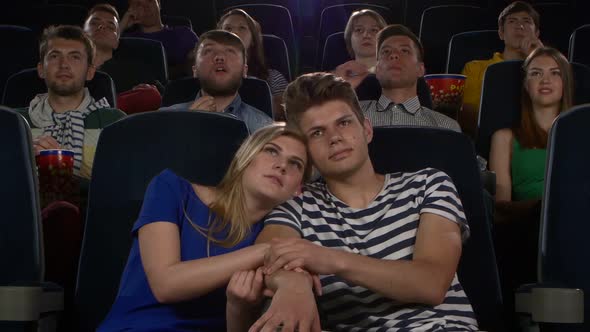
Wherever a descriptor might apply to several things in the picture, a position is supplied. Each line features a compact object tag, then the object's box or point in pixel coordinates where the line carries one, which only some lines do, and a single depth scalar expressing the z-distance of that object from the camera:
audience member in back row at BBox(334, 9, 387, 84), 3.89
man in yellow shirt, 3.85
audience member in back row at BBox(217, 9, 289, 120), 3.90
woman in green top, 2.78
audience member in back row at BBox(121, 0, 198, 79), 4.33
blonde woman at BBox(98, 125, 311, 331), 1.59
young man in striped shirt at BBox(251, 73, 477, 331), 1.50
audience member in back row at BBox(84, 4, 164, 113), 3.76
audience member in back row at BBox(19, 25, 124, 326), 2.71
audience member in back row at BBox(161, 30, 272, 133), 3.00
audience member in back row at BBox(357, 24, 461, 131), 3.03
